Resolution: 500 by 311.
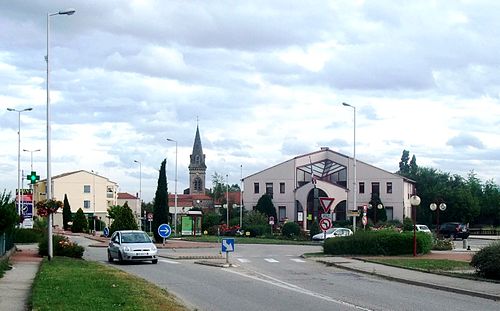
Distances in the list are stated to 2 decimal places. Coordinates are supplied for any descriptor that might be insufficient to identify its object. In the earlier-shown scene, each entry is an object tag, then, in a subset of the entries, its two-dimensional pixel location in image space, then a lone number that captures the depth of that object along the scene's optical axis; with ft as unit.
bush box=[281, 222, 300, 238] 222.40
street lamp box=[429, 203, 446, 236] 169.94
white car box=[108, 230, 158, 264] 103.14
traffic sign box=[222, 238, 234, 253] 100.01
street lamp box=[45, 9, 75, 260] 96.54
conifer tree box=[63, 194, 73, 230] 311.64
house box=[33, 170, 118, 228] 407.64
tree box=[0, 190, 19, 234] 86.48
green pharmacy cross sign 124.67
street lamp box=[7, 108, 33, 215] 165.21
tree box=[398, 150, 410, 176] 538.51
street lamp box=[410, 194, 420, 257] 113.13
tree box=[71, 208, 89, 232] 278.46
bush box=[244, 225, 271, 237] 242.17
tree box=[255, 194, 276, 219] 325.32
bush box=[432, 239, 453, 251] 136.98
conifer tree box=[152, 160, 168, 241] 177.66
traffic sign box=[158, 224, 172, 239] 141.47
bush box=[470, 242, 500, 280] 71.72
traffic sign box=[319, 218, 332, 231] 114.26
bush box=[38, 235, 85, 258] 110.22
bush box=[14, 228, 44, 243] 165.11
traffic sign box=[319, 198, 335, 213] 110.16
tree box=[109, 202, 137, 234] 182.19
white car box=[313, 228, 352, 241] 176.57
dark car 221.05
